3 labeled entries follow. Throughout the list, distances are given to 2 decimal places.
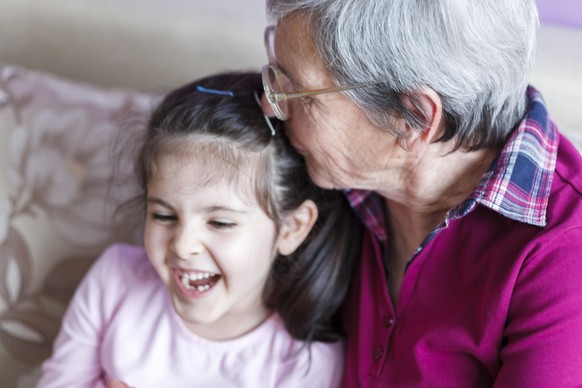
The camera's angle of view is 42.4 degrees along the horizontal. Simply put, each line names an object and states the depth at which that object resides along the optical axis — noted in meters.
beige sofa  1.74
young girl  1.41
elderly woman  1.17
